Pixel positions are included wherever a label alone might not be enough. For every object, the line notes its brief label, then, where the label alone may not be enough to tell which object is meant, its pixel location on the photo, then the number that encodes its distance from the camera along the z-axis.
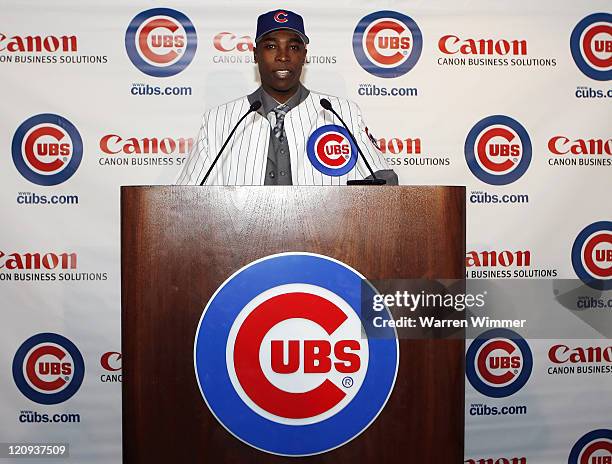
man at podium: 2.08
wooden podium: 1.25
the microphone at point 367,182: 1.37
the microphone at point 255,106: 1.57
